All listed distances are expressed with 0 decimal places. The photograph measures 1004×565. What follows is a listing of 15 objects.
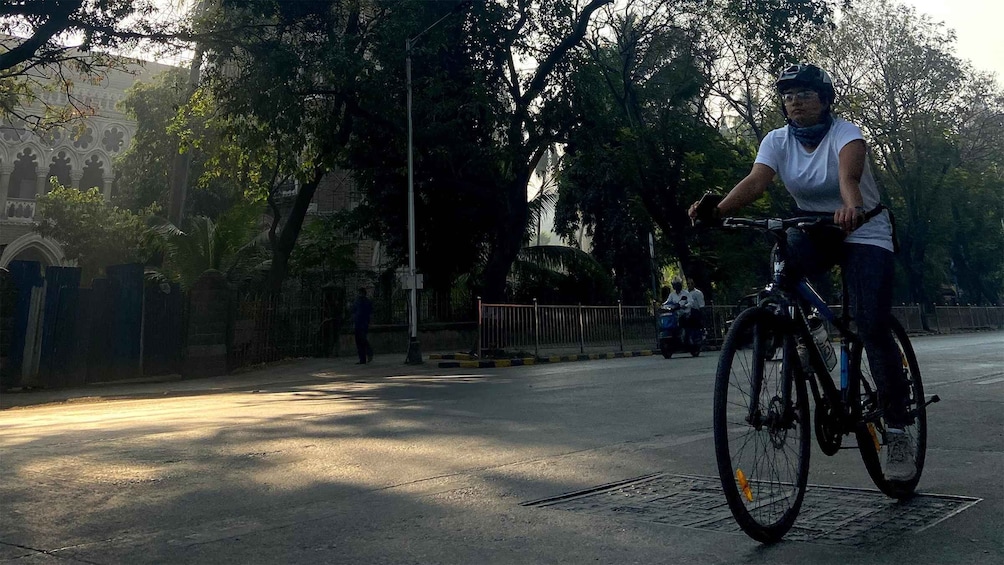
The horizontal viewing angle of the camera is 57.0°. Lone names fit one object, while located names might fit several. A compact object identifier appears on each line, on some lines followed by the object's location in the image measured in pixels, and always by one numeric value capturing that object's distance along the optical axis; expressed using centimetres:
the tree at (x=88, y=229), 3142
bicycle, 334
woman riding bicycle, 397
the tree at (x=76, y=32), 1455
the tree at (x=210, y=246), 2248
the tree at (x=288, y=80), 1919
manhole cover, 357
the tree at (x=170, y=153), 2380
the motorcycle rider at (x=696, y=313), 2011
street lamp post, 2138
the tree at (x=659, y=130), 2972
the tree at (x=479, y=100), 2098
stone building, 4159
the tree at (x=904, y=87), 3859
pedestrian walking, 2173
